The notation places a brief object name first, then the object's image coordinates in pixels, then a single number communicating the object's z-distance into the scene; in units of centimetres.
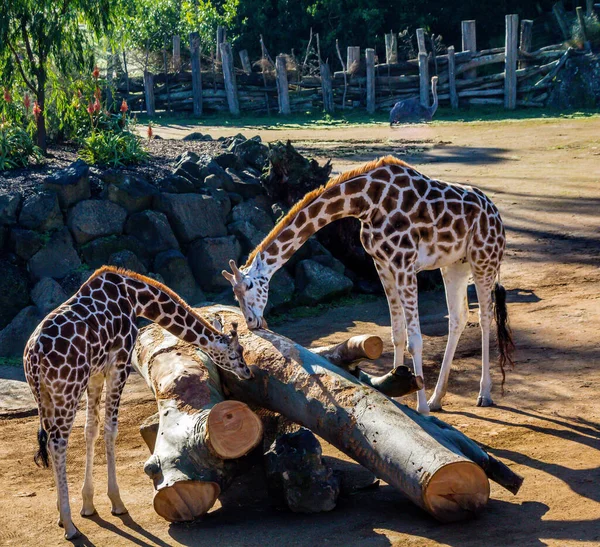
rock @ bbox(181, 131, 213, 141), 1786
